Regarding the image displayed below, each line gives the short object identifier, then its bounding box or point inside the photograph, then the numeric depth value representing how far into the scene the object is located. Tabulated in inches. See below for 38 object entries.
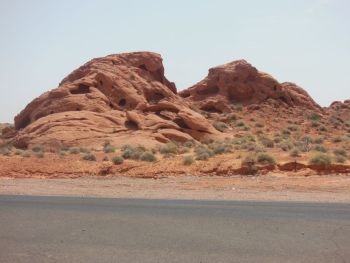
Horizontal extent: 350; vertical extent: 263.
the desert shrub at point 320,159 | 959.0
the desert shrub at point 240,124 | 2042.3
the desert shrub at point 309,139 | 1628.9
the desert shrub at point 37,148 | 1334.8
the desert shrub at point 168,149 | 1219.2
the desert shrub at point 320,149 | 1160.8
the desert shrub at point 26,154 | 1188.3
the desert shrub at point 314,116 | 2324.1
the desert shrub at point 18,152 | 1292.8
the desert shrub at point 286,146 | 1252.8
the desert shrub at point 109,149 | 1238.6
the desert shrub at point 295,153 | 1061.1
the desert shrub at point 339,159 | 983.0
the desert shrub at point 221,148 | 1181.2
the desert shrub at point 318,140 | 1623.2
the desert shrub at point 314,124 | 2175.2
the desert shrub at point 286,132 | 1935.3
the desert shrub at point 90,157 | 1125.7
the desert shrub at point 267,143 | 1435.2
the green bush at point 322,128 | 2106.4
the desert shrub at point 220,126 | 1860.2
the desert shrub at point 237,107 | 2287.2
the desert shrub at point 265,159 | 987.4
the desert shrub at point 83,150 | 1269.7
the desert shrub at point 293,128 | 2059.5
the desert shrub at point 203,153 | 1080.6
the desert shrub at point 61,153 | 1221.1
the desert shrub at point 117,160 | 1065.5
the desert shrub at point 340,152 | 1079.6
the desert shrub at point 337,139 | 1658.5
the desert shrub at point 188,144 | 1389.0
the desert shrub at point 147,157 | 1103.0
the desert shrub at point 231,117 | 2113.7
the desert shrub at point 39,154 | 1182.1
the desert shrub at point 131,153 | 1128.9
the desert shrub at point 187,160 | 1029.8
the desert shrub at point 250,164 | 960.9
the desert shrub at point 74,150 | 1248.8
